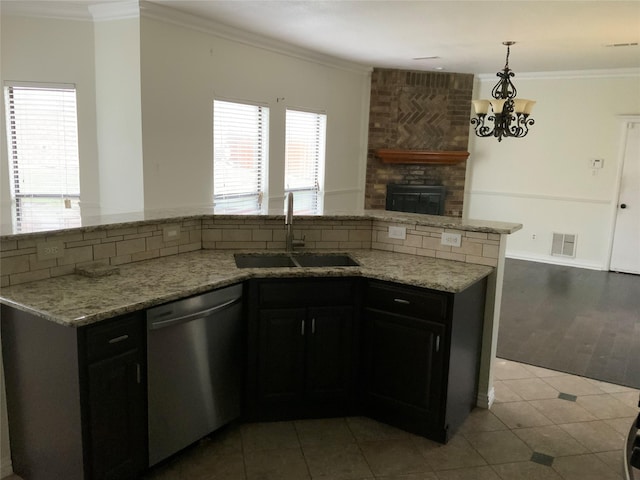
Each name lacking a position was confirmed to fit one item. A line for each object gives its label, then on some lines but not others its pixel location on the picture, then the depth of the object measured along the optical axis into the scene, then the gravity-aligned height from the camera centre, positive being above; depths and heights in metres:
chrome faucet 3.13 -0.39
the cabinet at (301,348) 2.78 -0.99
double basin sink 3.16 -0.57
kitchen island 2.06 -0.60
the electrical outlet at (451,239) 3.14 -0.40
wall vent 7.36 -0.95
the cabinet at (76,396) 2.01 -0.96
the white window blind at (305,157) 6.10 +0.14
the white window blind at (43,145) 4.50 +0.11
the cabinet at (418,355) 2.69 -0.99
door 6.80 -0.44
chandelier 4.93 +0.65
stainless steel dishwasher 2.30 -0.97
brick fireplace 7.12 +0.70
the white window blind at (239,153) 5.18 +0.13
